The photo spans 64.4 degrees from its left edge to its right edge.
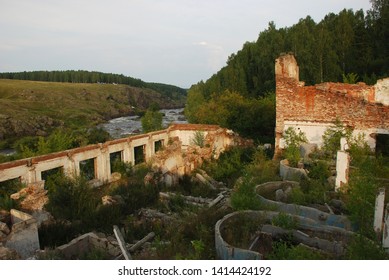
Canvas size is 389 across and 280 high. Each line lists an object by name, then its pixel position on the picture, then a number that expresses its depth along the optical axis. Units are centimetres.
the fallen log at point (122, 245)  638
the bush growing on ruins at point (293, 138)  1379
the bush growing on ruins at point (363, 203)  661
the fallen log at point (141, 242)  731
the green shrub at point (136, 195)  1088
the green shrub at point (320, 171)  1038
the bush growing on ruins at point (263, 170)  1104
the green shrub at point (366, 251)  432
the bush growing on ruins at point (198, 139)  1943
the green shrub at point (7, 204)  924
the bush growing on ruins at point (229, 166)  1451
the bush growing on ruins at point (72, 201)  940
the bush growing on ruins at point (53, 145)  1674
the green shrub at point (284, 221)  677
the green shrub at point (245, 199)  770
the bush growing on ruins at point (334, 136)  1296
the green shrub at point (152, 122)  2947
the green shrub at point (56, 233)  795
